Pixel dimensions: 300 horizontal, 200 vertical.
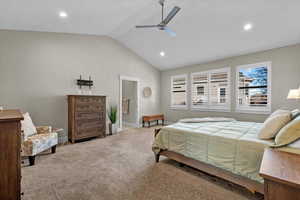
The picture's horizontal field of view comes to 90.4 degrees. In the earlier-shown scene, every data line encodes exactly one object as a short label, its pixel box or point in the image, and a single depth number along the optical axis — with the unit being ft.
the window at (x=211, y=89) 17.19
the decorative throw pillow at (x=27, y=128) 9.75
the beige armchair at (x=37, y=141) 8.82
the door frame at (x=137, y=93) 18.96
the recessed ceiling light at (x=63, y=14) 10.04
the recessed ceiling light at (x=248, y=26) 11.81
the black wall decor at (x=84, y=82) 14.70
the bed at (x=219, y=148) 5.74
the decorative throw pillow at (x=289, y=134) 5.08
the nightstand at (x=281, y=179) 3.00
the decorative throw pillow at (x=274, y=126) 6.11
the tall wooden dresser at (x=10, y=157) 3.33
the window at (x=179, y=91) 20.99
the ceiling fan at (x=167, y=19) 8.77
